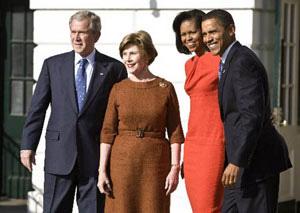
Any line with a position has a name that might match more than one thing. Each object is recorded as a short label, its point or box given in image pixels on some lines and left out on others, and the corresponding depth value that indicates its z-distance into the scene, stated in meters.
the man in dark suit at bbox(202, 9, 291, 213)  12.41
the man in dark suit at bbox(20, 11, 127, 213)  14.54
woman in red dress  13.86
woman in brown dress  13.63
